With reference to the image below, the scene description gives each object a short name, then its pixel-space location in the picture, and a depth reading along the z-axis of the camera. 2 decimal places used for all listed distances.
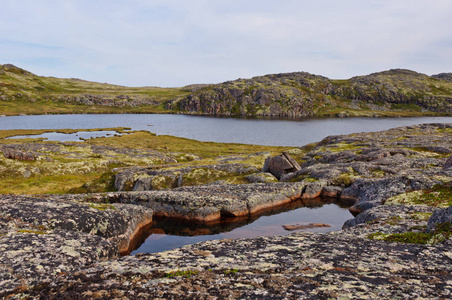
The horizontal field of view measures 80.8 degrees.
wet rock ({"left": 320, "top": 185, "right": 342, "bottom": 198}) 39.12
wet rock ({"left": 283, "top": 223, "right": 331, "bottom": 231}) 28.82
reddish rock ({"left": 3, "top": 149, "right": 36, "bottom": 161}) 63.02
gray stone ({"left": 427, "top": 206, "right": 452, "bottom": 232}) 14.66
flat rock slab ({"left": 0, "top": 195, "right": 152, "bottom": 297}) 11.86
